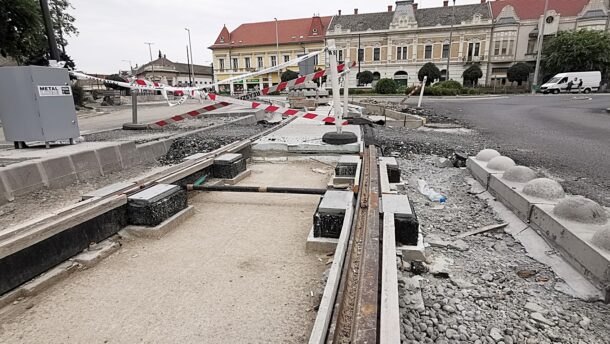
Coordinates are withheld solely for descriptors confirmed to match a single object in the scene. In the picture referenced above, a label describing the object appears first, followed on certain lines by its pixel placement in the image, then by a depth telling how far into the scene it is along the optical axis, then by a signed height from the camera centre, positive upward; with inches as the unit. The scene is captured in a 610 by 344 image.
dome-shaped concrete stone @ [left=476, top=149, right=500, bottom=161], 202.4 -37.4
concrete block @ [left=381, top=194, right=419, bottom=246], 111.3 -42.4
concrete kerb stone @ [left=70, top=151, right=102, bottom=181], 221.5 -44.9
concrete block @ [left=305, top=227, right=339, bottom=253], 116.3 -50.4
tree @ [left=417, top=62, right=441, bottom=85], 1972.2 +110.9
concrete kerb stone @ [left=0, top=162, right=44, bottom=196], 182.2 -43.2
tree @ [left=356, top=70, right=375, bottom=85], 2084.2 +86.3
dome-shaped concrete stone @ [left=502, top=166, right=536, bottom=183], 153.7 -37.4
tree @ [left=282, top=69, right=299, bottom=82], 1866.4 +94.7
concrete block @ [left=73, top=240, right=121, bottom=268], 111.9 -52.0
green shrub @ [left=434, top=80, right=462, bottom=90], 1492.1 +24.6
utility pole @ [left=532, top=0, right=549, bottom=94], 1532.1 +58.6
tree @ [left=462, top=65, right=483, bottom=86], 2016.5 +98.5
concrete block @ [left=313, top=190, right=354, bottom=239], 118.2 -42.6
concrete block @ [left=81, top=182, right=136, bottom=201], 132.4 -37.0
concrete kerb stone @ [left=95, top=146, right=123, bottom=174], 239.3 -44.3
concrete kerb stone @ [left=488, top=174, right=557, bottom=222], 130.1 -43.3
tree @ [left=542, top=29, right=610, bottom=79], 1664.6 +178.3
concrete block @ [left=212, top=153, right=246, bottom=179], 196.2 -41.0
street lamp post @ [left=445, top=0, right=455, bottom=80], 2082.7 +315.8
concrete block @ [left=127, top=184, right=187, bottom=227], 131.6 -42.2
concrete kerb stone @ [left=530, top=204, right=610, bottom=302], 89.4 -44.1
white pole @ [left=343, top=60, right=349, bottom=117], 325.7 +7.3
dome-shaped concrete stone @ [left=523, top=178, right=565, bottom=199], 130.7 -37.6
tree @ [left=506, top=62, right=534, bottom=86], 1872.5 +95.9
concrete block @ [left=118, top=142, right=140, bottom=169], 256.8 -44.3
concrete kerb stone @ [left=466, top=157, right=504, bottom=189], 177.7 -43.5
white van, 1481.3 +30.7
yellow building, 2539.4 +352.0
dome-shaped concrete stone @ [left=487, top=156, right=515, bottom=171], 176.2 -37.2
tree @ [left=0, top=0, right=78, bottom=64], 514.9 +105.5
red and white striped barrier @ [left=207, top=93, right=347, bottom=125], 286.9 -12.0
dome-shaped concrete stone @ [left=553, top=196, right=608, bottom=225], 108.3 -38.2
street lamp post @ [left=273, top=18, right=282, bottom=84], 2549.2 +337.7
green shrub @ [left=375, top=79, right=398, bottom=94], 1544.0 +20.1
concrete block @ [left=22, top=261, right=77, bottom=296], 97.4 -52.6
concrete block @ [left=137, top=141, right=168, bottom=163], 276.4 -45.7
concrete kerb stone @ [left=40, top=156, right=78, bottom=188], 201.6 -45.1
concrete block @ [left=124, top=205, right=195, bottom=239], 129.5 -50.2
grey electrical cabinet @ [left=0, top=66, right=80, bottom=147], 239.1 -5.2
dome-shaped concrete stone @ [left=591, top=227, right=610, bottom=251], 91.7 -39.5
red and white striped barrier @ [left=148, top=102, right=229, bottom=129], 342.0 -18.9
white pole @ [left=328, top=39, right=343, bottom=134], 238.4 +11.2
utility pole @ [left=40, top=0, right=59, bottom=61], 307.6 +56.2
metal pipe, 152.6 -42.0
